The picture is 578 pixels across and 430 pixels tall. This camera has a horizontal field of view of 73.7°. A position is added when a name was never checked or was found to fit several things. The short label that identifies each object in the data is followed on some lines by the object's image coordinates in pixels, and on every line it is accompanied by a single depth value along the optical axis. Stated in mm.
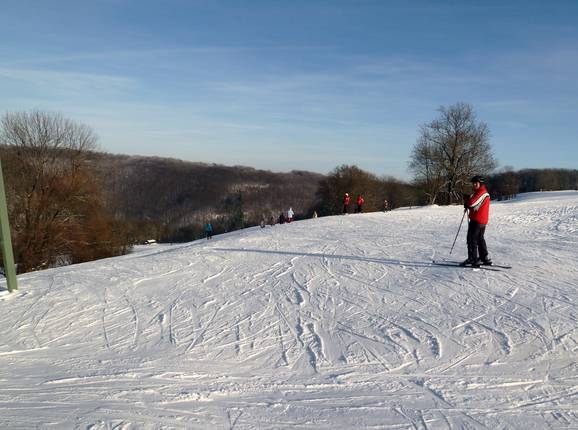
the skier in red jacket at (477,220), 9172
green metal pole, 9711
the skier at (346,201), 26703
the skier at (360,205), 27891
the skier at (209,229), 28470
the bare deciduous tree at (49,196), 27859
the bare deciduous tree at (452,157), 44188
